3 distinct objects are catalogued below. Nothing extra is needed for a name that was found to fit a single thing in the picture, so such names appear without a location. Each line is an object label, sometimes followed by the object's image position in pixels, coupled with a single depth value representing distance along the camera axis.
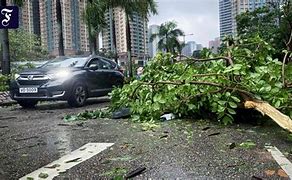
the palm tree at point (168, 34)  46.67
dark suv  6.25
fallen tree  3.75
